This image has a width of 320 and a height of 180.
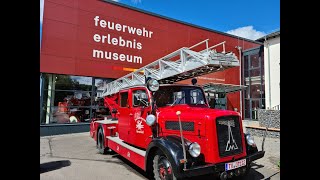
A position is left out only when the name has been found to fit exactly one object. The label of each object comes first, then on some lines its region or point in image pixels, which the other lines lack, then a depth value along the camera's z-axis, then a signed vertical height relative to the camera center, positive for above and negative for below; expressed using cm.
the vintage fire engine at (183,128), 402 -57
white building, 1817 +258
